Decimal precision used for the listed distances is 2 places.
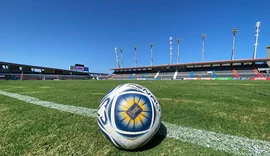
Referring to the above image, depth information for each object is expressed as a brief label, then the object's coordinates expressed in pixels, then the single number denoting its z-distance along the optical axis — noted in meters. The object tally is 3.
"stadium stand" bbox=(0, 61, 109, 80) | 52.17
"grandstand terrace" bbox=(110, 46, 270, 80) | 38.80
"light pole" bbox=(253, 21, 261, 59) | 41.59
